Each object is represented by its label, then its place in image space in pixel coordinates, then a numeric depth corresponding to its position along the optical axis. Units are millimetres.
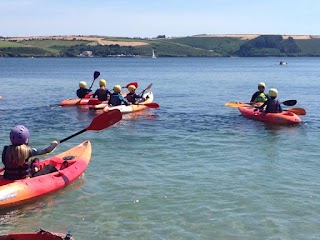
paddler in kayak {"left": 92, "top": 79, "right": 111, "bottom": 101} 22750
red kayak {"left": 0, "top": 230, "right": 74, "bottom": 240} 6394
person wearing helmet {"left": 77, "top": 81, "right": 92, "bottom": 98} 24172
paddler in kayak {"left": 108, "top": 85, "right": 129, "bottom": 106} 20984
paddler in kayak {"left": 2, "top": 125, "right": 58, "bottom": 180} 8891
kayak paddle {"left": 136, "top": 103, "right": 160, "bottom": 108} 22031
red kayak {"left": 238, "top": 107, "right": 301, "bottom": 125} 18031
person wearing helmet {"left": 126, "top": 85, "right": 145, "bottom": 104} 22203
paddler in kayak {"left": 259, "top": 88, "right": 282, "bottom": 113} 18522
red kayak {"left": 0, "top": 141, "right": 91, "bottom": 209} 8859
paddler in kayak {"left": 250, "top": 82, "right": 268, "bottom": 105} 21116
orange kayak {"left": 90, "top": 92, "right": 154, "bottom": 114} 20703
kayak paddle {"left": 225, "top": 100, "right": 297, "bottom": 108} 21156
